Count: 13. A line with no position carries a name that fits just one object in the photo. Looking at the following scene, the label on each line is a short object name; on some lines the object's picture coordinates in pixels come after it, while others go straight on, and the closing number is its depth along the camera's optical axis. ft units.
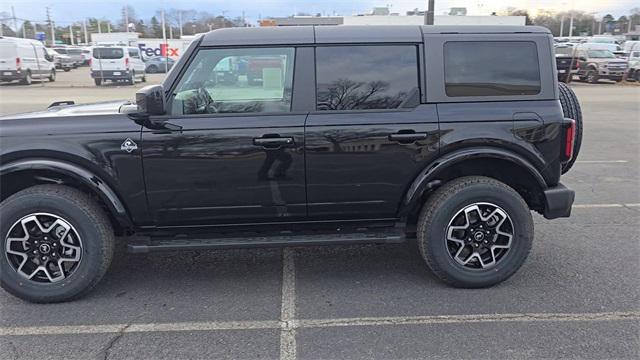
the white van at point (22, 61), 78.28
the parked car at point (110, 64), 81.66
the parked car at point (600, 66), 81.71
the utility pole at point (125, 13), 261.03
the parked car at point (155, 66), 125.99
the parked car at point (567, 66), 83.10
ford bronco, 11.22
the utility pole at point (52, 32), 254.37
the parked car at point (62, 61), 131.64
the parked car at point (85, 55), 152.87
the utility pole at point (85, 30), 274.36
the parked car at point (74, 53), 146.36
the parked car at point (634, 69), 81.66
